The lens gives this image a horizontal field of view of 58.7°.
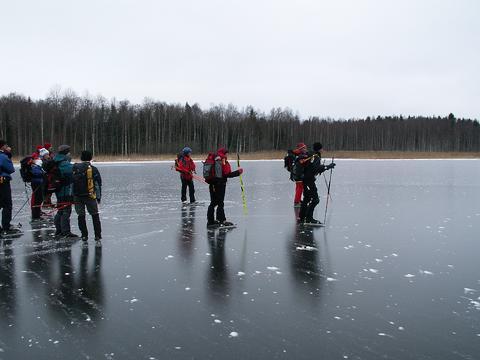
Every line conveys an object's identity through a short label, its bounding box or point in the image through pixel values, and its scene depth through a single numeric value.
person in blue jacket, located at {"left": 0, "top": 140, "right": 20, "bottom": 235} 8.51
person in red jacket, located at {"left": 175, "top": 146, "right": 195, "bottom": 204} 13.29
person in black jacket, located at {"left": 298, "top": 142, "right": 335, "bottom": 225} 9.57
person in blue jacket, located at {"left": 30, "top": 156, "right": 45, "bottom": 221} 10.46
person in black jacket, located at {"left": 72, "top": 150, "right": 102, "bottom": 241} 7.76
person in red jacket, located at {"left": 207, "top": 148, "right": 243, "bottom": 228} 9.02
